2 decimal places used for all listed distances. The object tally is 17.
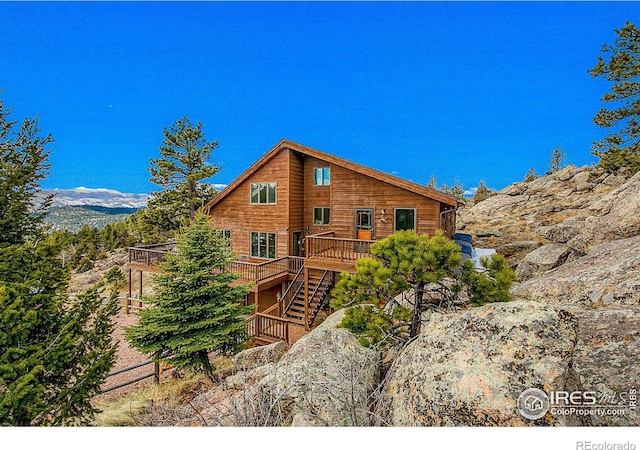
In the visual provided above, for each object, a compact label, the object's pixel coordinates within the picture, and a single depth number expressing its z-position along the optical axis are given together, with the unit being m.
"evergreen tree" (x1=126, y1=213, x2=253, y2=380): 5.80
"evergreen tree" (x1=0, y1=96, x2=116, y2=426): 3.00
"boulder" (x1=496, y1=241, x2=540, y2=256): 10.68
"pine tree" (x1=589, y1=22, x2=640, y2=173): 9.23
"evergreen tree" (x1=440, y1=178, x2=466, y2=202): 42.12
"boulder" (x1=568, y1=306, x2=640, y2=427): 1.92
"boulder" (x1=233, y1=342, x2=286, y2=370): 5.37
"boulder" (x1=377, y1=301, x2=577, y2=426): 1.95
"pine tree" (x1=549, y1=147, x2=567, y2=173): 34.38
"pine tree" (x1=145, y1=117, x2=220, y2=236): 17.06
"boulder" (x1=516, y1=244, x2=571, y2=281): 5.69
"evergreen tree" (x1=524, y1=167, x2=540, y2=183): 29.58
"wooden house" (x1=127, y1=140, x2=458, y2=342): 9.06
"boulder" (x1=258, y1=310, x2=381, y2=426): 2.36
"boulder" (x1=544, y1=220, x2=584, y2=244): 6.85
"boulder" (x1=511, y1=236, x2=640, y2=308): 2.70
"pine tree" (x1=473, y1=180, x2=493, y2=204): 31.19
